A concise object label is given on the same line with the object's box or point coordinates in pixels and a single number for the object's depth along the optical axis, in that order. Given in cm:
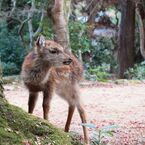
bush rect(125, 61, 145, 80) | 1780
